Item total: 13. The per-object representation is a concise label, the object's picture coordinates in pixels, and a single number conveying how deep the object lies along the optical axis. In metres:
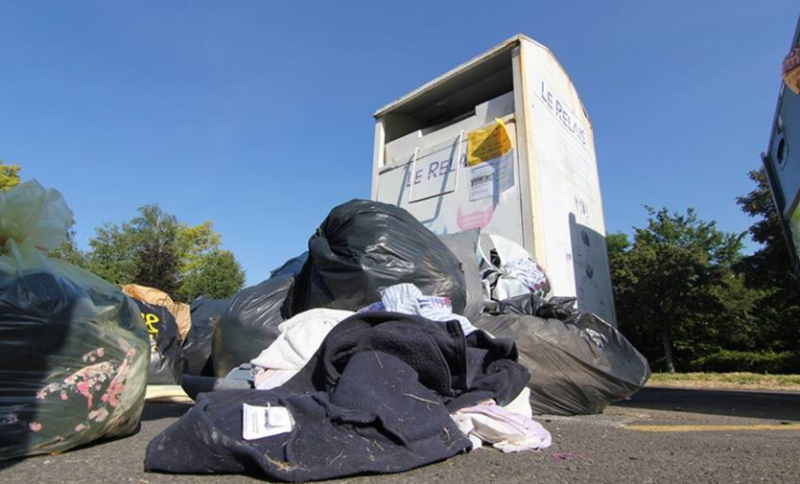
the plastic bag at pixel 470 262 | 2.59
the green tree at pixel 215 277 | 19.89
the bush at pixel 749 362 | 12.32
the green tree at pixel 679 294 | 14.94
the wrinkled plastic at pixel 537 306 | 2.53
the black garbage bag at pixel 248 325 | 2.29
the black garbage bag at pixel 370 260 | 2.15
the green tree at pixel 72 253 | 20.25
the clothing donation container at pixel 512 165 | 3.37
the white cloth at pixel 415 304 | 1.78
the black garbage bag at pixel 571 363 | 2.18
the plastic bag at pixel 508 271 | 2.94
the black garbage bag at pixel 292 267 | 2.99
